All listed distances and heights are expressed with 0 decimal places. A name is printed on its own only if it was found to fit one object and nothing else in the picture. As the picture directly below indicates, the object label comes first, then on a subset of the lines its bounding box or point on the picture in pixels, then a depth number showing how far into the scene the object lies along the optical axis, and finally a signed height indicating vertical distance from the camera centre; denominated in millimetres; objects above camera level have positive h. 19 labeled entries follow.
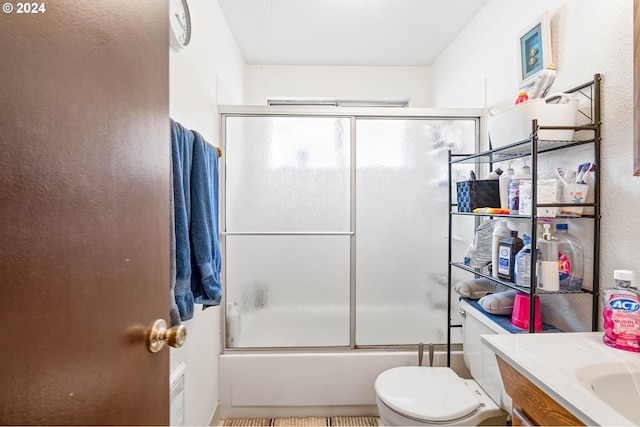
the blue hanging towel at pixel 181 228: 1000 -65
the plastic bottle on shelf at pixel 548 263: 1024 -180
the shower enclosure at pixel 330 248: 1770 -234
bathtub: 1756 -991
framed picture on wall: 1261 +680
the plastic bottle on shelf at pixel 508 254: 1160 -172
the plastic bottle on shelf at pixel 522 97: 1194 +430
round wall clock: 1129 +715
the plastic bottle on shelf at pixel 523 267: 1068 -204
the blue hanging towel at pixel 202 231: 1119 -83
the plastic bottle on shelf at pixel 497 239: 1230 -124
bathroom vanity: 601 -371
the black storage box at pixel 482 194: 1423 +68
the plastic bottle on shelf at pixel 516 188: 1147 +77
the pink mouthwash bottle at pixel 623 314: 793 -275
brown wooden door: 371 -6
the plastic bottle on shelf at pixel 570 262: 1065 -185
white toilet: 1217 -791
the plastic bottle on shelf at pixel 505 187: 1273 +91
